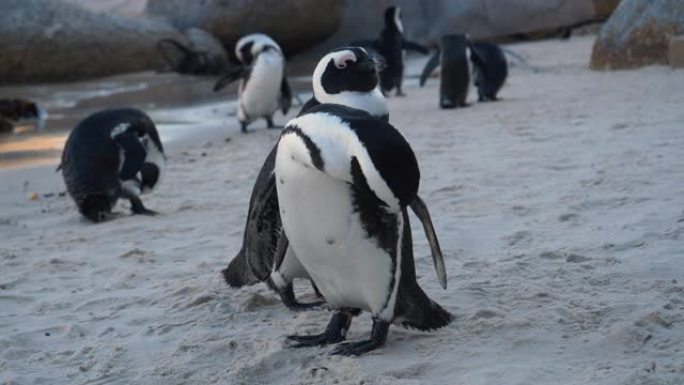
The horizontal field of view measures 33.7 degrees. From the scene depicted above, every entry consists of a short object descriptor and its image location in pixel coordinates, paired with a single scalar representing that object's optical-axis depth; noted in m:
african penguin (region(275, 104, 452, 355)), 2.70
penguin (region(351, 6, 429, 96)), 13.10
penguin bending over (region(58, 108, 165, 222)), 6.08
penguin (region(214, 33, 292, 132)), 10.57
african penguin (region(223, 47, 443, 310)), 3.20
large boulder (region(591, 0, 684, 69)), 11.43
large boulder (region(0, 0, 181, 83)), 18.91
